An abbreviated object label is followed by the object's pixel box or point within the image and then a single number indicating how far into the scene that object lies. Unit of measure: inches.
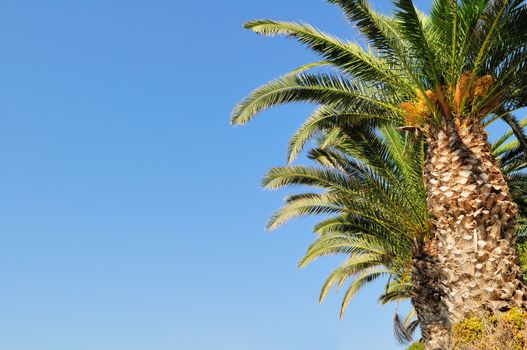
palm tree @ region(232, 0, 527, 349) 330.3
